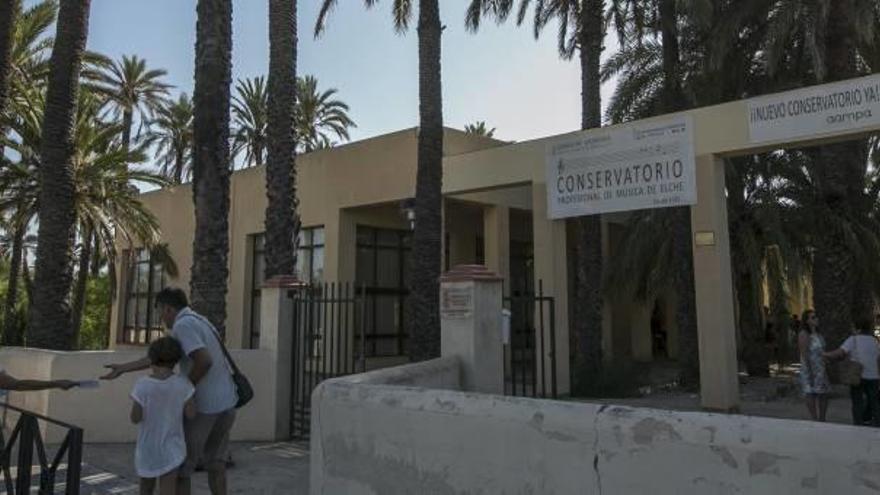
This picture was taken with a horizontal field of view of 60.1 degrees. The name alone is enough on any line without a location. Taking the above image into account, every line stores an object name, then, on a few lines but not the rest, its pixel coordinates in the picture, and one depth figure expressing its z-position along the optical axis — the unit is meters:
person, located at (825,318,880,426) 9.45
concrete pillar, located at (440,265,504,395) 8.01
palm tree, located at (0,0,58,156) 19.30
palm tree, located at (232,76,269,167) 37.25
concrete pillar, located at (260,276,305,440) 10.09
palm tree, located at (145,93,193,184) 38.47
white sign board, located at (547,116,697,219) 12.39
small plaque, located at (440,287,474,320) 8.12
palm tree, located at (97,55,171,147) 34.44
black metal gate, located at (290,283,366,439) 10.22
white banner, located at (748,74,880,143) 10.69
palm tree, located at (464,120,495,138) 44.92
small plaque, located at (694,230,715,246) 12.20
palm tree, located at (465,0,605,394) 15.47
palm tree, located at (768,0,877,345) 14.51
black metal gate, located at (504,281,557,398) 9.55
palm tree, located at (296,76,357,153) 38.12
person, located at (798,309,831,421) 9.73
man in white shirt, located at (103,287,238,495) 5.41
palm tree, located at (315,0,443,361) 14.30
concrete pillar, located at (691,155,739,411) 11.92
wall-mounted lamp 16.06
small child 4.95
